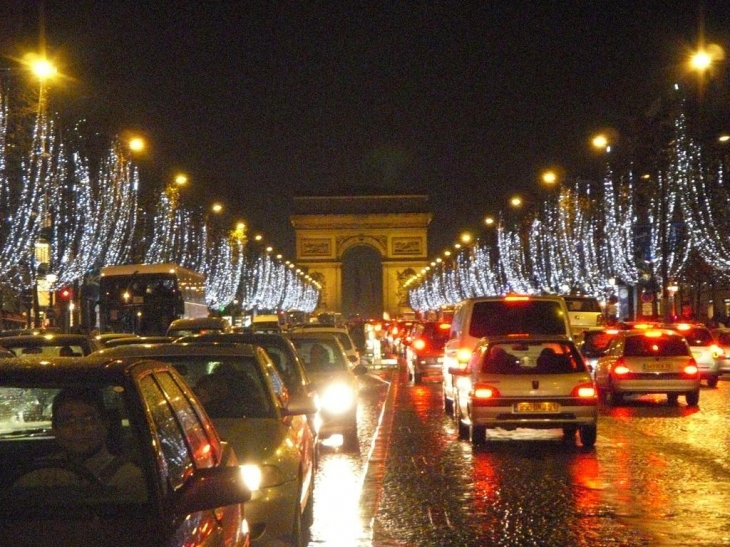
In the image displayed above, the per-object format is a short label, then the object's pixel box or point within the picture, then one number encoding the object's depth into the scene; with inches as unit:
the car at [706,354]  1286.9
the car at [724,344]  1477.6
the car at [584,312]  1742.1
